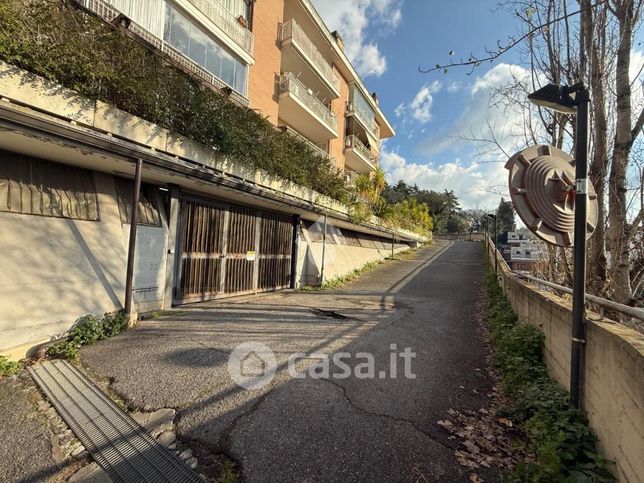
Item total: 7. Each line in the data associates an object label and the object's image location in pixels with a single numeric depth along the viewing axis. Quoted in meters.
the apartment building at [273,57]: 9.51
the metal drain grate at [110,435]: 2.22
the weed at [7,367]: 3.54
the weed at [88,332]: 4.13
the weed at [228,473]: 2.14
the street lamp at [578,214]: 2.61
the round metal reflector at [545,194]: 2.64
